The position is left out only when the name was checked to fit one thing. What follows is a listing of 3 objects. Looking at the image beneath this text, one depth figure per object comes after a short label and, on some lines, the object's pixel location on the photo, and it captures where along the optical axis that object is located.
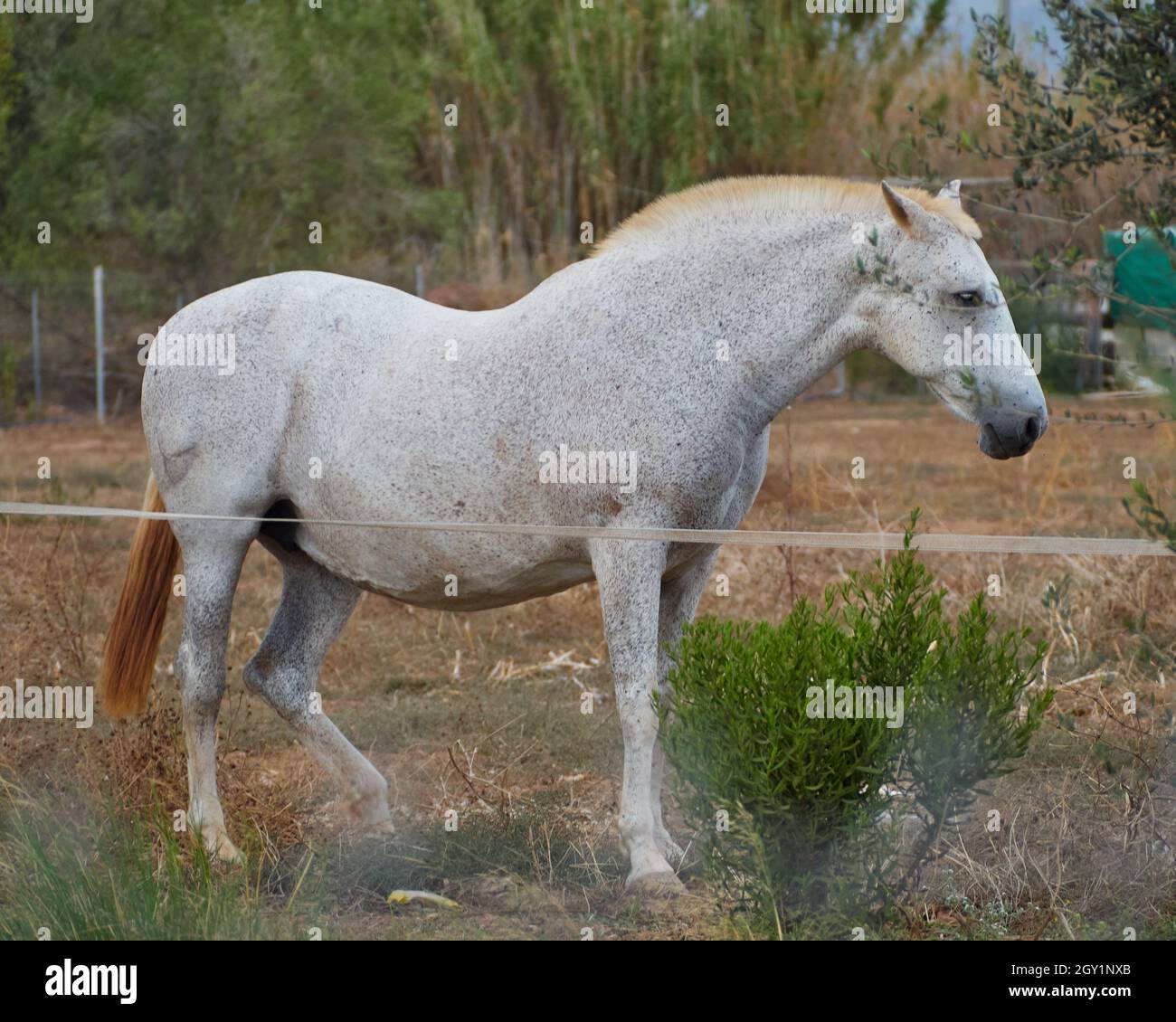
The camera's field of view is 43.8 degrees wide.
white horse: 4.41
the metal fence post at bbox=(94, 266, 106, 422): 17.03
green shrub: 3.88
